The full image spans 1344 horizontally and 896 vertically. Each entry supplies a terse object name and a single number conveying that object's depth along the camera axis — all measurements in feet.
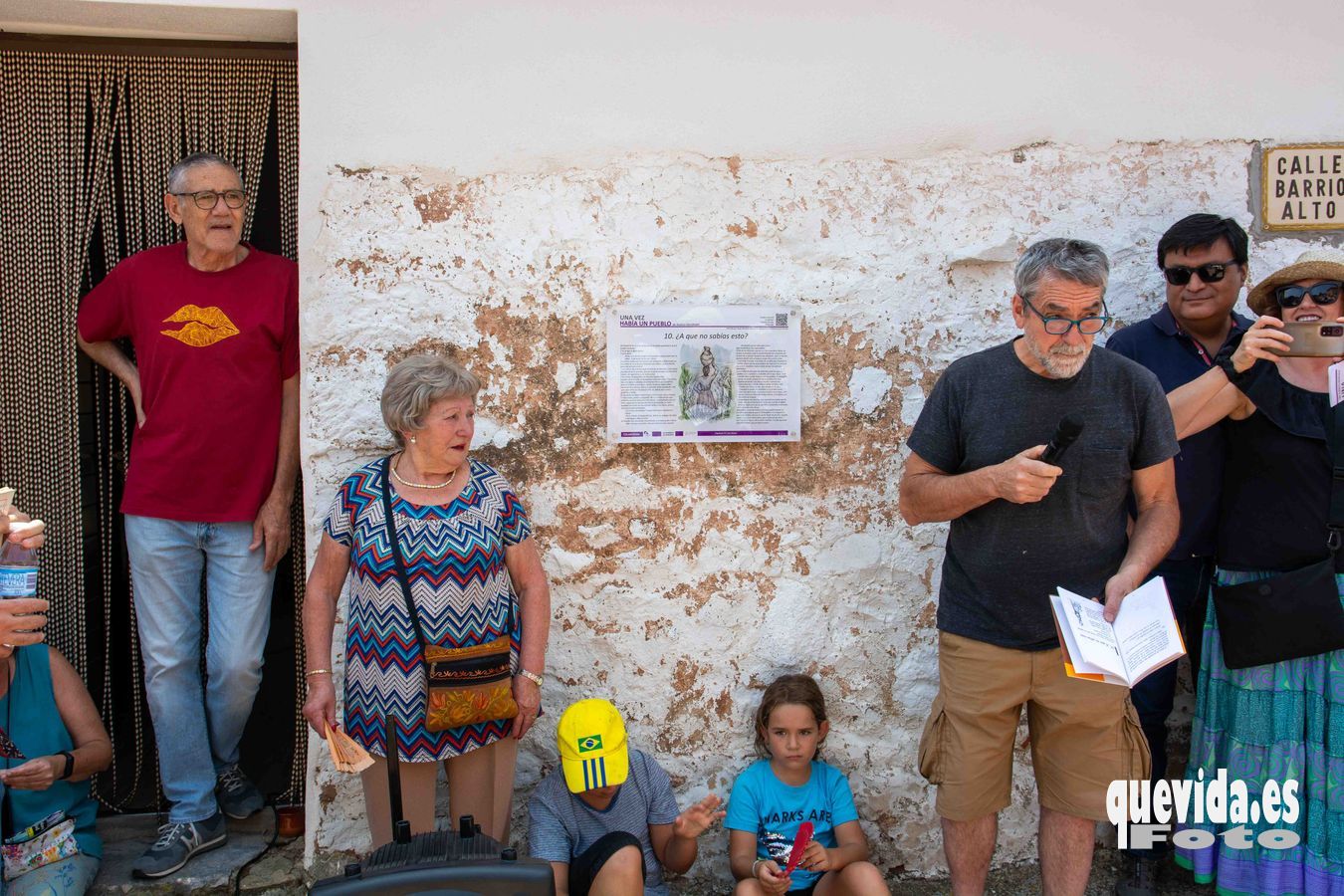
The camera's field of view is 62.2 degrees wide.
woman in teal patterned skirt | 10.28
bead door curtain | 11.98
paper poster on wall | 11.44
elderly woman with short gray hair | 9.76
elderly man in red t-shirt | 11.21
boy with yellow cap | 10.00
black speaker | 7.45
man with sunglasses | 11.12
